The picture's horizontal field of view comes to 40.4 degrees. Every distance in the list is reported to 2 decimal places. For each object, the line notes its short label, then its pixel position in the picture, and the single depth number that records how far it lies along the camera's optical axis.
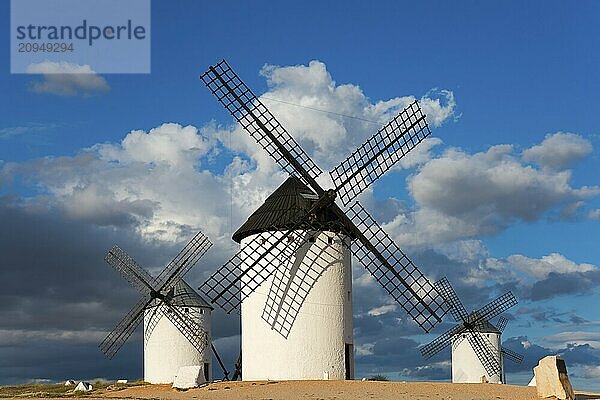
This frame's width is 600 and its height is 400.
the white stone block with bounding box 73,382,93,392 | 31.73
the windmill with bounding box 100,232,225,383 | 39.47
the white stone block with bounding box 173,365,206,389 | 27.33
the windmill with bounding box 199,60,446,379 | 27.72
